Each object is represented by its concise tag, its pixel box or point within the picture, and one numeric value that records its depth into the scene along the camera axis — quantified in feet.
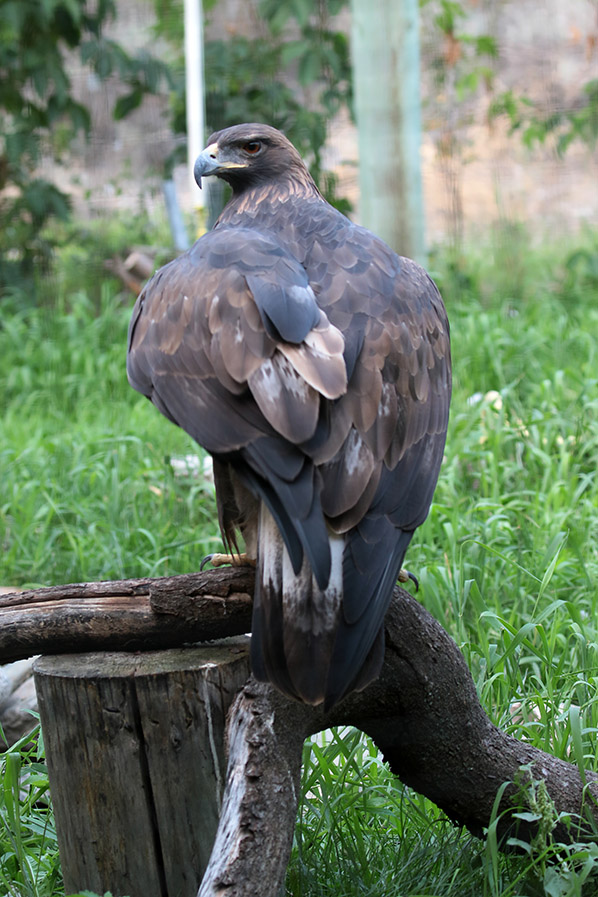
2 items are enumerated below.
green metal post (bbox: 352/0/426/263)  35.94
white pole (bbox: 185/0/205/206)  40.78
